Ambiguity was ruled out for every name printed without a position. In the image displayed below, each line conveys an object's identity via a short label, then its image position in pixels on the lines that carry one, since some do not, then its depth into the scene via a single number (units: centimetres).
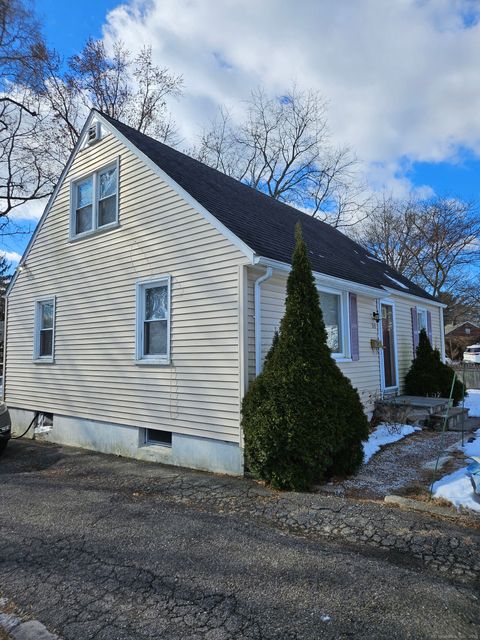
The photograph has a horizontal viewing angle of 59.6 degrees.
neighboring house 3953
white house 630
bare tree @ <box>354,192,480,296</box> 2850
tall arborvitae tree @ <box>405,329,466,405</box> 1048
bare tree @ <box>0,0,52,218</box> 1315
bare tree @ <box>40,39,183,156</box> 1920
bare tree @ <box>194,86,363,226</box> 2378
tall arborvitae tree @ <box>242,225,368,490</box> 520
